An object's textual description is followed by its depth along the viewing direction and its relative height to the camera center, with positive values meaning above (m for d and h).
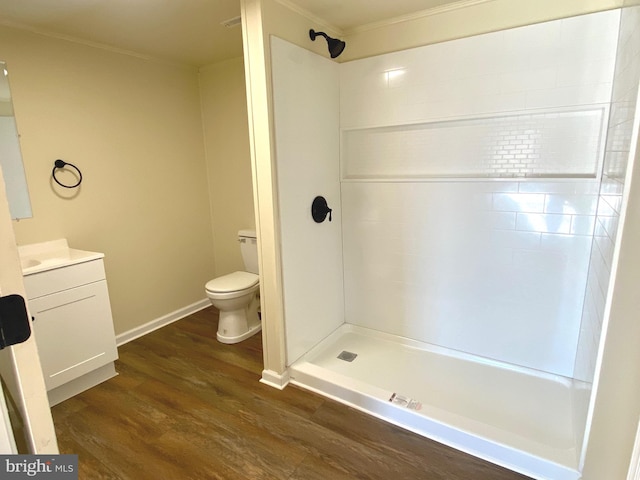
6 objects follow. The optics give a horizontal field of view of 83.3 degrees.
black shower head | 2.21 +0.77
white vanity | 2.00 -0.81
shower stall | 1.78 -0.36
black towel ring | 2.37 +0.05
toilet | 2.71 -0.93
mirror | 2.13 +0.13
